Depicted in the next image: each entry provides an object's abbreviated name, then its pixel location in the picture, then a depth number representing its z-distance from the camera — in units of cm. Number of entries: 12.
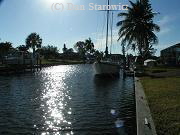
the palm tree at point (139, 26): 3075
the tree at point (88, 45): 9848
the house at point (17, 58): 3306
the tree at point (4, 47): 4686
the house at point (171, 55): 3607
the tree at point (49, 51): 8702
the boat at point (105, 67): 2221
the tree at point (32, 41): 7504
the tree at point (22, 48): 7414
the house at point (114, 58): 2763
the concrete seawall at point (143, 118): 462
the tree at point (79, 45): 12075
